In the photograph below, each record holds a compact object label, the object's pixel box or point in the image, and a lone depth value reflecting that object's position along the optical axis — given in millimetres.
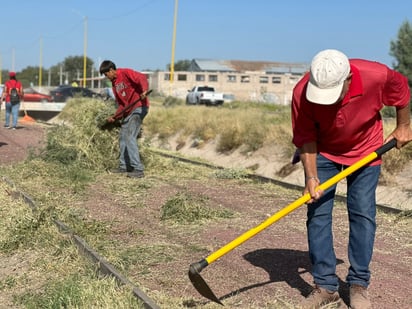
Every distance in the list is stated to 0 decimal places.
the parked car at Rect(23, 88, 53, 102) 33375
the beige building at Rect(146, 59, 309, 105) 86812
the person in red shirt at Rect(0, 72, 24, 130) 19562
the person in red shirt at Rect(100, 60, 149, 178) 10227
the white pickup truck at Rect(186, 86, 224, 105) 47906
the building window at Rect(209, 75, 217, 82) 91275
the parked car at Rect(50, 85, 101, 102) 34838
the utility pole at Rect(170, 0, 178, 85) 45150
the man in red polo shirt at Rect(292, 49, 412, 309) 4109
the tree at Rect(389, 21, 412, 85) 41625
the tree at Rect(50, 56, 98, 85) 124312
